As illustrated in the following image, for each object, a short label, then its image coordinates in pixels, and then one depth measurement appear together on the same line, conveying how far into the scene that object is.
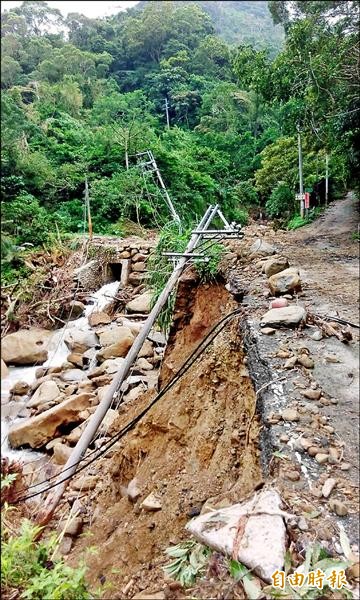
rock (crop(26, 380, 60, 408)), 5.82
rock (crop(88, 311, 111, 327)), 8.16
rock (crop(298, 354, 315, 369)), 2.80
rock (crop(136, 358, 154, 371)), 6.36
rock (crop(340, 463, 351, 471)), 2.09
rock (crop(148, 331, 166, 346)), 6.59
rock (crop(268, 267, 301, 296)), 3.88
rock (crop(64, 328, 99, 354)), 7.39
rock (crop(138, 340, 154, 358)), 6.63
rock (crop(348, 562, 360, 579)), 1.67
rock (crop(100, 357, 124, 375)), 6.49
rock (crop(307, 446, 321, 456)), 2.16
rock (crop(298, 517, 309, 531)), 1.82
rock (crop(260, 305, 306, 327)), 3.30
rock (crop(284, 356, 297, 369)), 2.84
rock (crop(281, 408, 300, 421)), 2.39
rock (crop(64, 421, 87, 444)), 5.11
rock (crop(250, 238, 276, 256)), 5.20
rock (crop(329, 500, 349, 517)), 1.89
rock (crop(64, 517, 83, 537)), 3.45
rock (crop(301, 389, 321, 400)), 2.53
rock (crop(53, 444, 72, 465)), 4.78
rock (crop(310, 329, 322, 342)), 3.08
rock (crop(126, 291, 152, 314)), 8.42
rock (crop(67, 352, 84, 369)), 7.09
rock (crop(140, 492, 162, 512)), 2.77
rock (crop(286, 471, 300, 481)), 2.05
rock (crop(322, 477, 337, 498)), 1.97
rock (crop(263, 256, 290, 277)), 4.42
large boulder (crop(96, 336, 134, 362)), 6.99
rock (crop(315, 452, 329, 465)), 2.13
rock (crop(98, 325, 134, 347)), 7.28
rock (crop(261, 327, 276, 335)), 3.27
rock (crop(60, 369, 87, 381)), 6.66
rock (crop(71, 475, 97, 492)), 4.24
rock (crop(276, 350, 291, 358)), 2.93
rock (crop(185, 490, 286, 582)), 1.68
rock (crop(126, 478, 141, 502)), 3.17
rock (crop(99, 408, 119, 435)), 5.12
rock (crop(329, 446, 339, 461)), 2.14
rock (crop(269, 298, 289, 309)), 3.63
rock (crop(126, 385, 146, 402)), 5.57
